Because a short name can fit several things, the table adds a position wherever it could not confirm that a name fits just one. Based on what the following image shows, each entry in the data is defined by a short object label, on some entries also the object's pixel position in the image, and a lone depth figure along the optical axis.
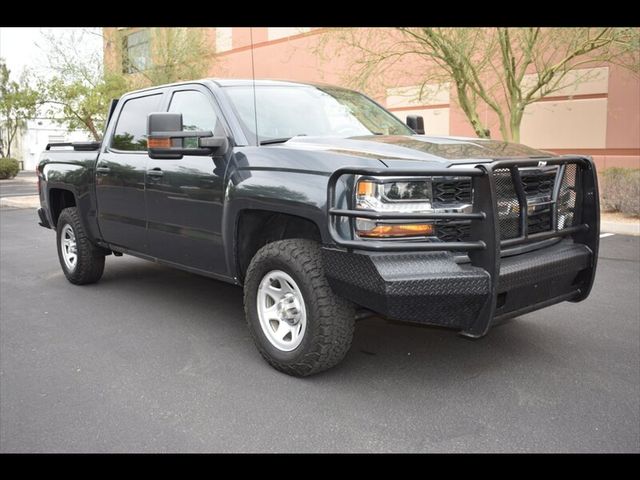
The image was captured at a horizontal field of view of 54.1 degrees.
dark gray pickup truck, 3.29
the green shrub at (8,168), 27.22
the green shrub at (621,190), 10.77
